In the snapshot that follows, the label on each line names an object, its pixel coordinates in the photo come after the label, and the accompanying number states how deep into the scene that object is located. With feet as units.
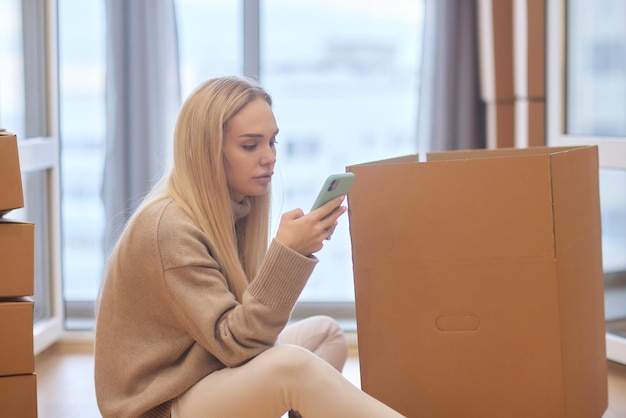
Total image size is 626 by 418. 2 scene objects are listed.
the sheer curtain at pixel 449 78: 10.05
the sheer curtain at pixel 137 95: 9.98
